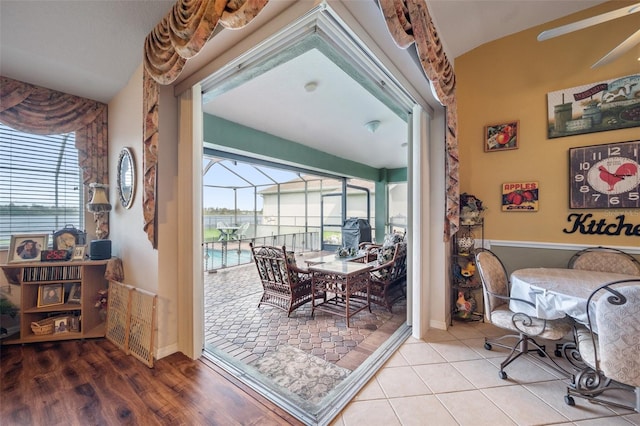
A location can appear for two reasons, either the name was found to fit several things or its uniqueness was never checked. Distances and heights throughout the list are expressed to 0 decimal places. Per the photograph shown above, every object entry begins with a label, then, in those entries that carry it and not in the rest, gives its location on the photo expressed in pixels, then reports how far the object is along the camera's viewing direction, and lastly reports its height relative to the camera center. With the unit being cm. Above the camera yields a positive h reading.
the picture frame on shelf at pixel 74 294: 255 -78
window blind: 248 +35
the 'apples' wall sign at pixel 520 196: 262 +18
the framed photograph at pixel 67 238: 254 -21
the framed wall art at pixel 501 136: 270 +84
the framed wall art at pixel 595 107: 224 +98
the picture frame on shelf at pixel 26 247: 233 -28
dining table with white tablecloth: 161 -52
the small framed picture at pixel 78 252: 250 -35
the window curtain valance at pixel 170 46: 124 +98
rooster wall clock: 223 +34
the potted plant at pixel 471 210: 276 +4
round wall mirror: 235 +38
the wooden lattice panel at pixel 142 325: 204 -90
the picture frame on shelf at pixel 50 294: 246 -75
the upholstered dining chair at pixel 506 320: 182 -80
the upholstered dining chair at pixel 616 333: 130 -64
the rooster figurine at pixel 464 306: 279 -101
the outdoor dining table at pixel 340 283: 299 -84
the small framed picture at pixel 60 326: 245 -105
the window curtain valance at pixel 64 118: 236 +100
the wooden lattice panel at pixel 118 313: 228 -90
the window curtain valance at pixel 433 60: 143 +107
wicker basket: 240 -103
